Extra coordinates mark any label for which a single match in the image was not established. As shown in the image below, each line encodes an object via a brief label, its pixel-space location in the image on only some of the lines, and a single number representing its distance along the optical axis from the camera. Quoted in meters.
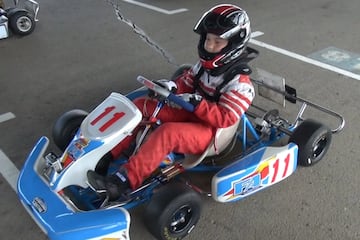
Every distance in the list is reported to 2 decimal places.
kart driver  1.72
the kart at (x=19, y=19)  3.57
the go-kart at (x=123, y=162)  1.59
